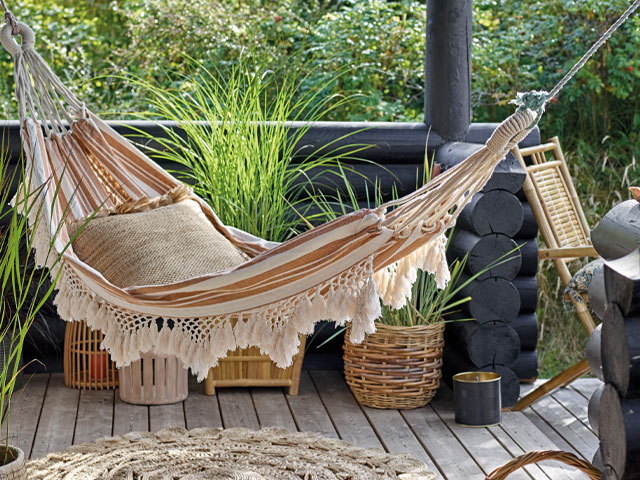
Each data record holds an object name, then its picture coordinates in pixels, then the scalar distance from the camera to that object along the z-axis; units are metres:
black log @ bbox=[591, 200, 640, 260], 2.30
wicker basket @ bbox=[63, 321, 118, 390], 3.40
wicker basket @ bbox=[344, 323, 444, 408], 3.16
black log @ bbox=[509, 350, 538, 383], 3.49
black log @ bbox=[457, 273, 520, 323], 3.19
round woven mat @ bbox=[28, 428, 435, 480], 2.54
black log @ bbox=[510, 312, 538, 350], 3.46
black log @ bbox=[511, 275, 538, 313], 3.47
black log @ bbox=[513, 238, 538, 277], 3.45
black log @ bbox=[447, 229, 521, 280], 3.18
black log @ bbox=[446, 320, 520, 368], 3.19
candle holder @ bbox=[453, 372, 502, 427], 3.02
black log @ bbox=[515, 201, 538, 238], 3.42
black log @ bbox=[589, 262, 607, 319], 2.54
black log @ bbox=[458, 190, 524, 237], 3.13
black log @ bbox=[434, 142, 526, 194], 3.12
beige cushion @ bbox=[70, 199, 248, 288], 2.63
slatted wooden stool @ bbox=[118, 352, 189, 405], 3.24
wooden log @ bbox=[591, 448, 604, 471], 2.38
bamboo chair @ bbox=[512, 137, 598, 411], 3.25
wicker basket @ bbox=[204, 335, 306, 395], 3.37
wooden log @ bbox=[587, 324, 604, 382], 2.56
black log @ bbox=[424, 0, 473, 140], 3.57
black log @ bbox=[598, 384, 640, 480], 1.62
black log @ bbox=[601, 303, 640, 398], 1.60
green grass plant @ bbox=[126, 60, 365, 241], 3.23
